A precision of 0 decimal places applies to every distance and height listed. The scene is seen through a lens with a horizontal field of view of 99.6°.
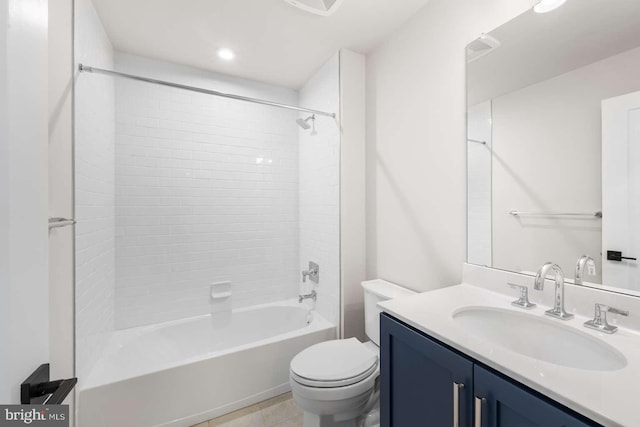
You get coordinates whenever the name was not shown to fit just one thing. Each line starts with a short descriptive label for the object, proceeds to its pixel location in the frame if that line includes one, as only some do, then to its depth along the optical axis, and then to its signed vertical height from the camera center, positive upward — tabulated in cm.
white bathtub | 151 -104
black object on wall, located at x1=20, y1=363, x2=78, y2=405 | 44 -31
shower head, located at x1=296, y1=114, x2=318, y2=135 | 235 +82
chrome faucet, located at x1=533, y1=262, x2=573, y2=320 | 102 -29
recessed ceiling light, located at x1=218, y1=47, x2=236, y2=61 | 210 +127
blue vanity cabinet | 67 -54
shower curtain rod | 148 +80
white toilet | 135 -87
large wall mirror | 97 +30
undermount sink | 86 -46
